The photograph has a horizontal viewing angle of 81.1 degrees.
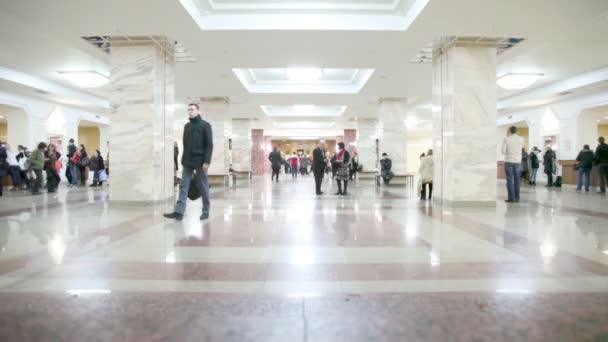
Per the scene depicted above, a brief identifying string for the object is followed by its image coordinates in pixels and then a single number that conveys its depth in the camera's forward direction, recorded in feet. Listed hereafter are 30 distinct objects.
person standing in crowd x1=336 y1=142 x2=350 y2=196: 35.29
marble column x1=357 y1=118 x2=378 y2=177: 73.92
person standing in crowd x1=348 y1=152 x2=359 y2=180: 49.89
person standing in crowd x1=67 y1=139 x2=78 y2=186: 46.60
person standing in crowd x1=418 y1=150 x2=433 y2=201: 29.89
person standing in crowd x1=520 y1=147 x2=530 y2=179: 52.44
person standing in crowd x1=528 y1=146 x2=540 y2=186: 51.34
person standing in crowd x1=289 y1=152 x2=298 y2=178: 77.76
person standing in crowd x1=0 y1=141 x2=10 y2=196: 32.86
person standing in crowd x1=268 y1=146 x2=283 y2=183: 63.41
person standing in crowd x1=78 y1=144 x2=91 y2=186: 48.39
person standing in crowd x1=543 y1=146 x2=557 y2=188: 48.88
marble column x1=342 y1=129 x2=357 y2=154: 97.59
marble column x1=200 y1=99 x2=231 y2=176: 52.95
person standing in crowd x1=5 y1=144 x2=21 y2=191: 36.44
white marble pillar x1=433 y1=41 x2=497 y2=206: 26.66
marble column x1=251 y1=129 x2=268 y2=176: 100.68
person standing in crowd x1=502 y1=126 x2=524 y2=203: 27.53
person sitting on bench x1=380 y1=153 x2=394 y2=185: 50.19
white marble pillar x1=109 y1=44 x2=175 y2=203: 26.35
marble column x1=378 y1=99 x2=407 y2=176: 53.06
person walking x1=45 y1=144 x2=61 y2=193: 37.52
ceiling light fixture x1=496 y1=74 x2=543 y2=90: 38.86
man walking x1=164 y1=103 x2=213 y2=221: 19.01
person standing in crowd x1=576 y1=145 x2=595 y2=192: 39.86
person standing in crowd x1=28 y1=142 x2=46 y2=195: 35.12
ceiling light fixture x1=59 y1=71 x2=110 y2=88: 38.17
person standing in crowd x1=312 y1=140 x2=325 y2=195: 34.99
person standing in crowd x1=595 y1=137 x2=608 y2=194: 38.06
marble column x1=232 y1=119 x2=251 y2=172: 71.31
